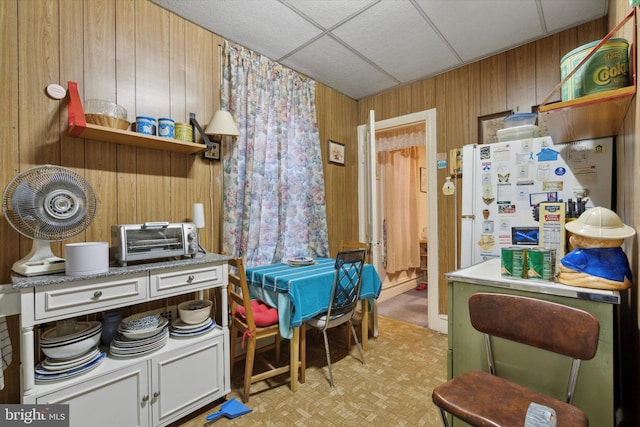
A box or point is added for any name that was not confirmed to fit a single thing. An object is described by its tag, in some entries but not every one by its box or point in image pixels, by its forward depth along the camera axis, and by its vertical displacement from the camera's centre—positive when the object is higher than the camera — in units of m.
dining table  1.95 -0.56
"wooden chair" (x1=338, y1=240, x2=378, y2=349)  2.81 -0.47
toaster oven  1.57 -0.15
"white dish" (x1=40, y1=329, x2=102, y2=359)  1.33 -0.63
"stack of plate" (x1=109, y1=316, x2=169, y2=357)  1.51 -0.67
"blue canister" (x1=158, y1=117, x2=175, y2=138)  1.87 +0.57
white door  2.78 +0.25
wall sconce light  2.10 +0.65
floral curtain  2.34 +0.43
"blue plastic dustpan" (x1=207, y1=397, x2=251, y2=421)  1.71 -1.19
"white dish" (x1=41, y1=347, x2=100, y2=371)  1.32 -0.69
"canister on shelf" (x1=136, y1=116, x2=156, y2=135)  1.78 +0.56
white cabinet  1.25 -0.76
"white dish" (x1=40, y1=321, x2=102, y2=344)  1.35 -0.59
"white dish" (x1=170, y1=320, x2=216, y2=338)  1.73 -0.72
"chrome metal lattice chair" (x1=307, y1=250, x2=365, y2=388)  2.06 -0.60
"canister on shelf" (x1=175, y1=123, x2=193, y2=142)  1.95 +0.56
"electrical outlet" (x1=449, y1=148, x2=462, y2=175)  2.77 +0.49
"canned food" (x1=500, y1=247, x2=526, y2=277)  1.25 -0.22
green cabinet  0.99 -0.56
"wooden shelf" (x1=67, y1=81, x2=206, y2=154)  1.54 +0.47
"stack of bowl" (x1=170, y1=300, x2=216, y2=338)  1.75 -0.68
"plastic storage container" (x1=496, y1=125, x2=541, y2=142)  1.82 +0.50
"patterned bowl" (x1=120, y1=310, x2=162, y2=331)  1.54 -0.59
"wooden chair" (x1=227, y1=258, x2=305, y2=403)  1.86 -0.75
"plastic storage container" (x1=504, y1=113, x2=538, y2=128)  1.93 +0.62
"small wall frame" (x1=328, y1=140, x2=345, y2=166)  3.27 +0.70
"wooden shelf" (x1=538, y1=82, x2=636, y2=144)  1.08 +0.41
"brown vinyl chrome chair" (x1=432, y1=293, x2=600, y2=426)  0.95 -0.49
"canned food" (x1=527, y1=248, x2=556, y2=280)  1.17 -0.21
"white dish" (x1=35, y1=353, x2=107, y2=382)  1.29 -0.72
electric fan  1.34 +0.03
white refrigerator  1.57 +0.15
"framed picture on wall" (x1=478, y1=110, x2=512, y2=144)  2.57 +0.77
